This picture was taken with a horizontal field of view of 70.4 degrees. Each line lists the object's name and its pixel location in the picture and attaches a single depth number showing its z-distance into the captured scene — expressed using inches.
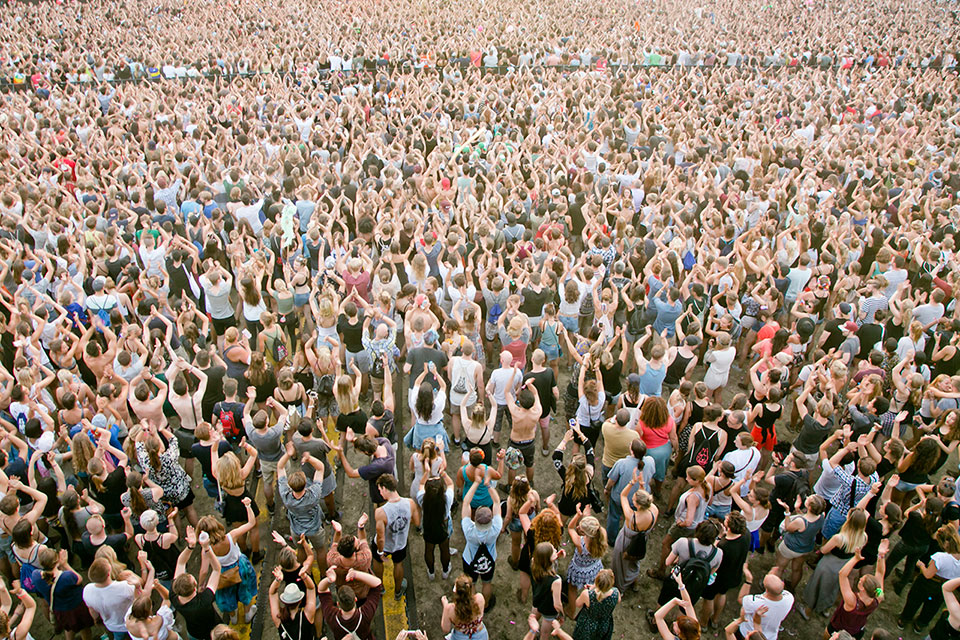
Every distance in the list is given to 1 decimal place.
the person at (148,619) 177.9
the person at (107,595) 187.6
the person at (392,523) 213.2
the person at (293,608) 187.3
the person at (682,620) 173.8
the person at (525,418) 248.7
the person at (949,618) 191.2
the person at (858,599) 192.7
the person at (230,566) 199.5
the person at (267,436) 241.4
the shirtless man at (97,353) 288.4
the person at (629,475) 226.5
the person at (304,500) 217.9
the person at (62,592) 195.3
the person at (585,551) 199.0
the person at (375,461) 228.2
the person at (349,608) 179.3
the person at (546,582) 192.2
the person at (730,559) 205.3
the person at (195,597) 189.4
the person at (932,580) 203.2
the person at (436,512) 219.5
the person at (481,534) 208.1
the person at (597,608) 181.6
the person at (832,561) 203.9
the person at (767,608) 187.8
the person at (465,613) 178.7
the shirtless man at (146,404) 255.0
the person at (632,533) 211.5
